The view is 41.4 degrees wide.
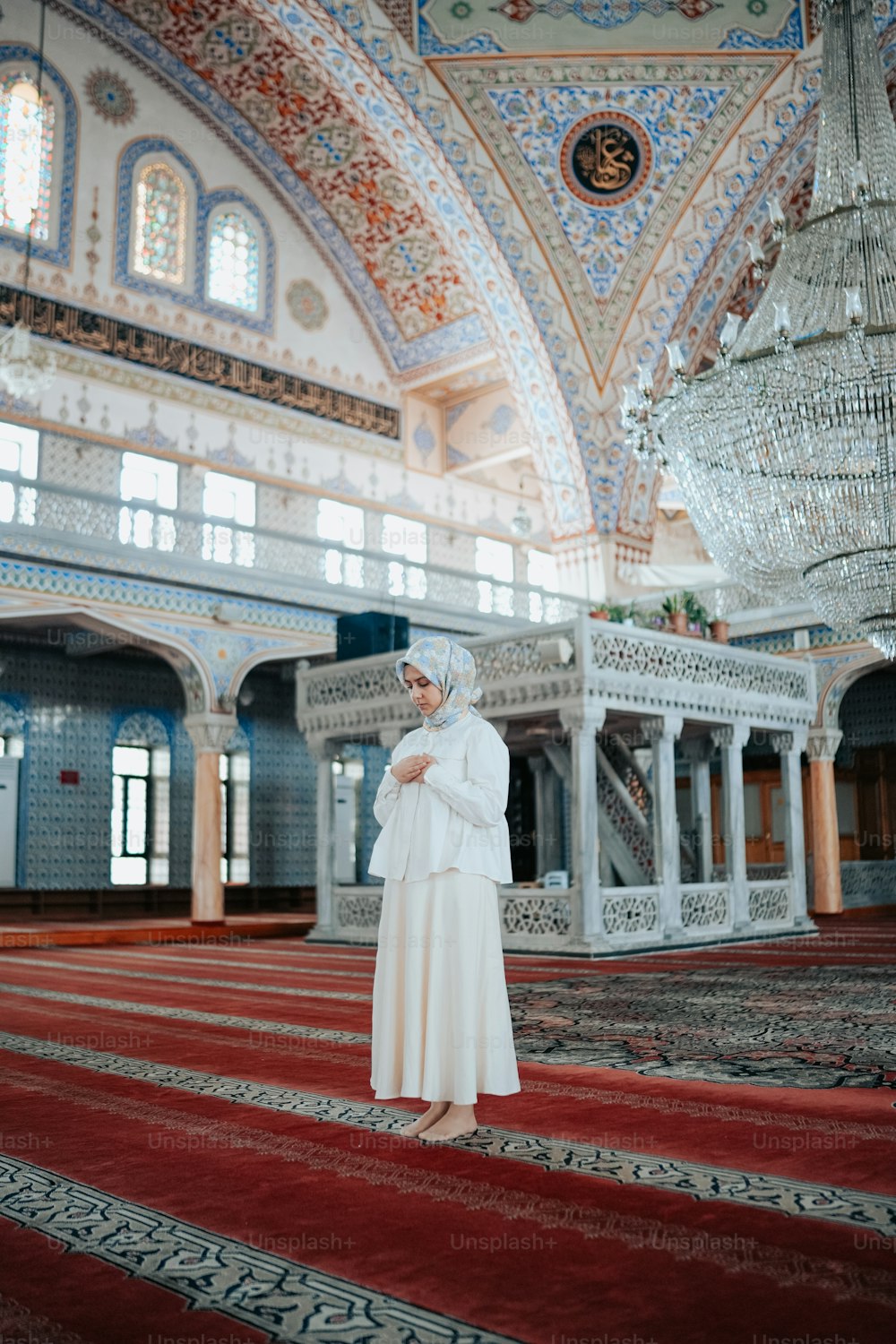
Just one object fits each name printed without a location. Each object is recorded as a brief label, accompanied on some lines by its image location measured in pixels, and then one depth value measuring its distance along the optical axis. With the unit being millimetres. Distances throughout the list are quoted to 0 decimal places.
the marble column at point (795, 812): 8773
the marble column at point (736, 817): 8211
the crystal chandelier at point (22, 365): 8492
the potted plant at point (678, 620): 8125
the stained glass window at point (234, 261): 11875
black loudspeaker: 9047
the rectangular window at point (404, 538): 13180
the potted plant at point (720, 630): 8461
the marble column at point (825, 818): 10938
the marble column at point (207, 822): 9930
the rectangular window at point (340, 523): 12438
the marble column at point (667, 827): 7566
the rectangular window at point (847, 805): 12930
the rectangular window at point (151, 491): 9461
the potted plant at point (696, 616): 8625
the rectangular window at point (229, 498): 11500
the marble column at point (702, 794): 8845
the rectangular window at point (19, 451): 10016
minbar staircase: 8336
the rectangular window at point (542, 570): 15133
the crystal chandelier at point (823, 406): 5711
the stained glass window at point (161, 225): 11289
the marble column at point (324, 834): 8812
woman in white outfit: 2377
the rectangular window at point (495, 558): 14438
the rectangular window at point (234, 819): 12727
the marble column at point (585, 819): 7043
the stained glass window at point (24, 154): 10375
